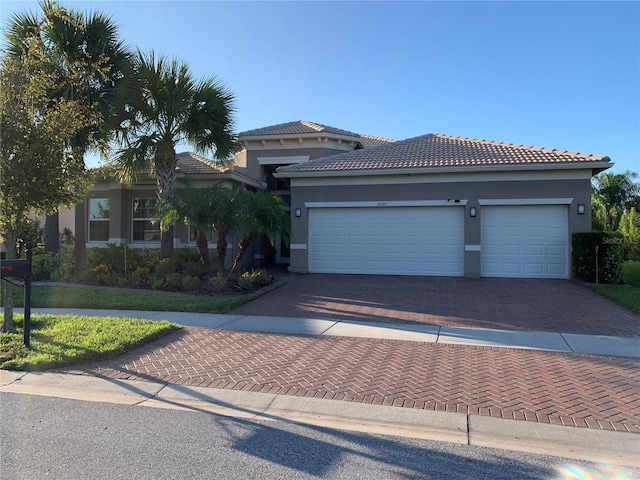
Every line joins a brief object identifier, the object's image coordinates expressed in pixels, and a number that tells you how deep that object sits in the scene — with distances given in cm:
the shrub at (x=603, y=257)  1348
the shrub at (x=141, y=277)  1362
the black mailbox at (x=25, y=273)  689
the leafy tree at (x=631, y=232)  2416
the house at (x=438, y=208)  1500
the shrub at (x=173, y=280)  1318
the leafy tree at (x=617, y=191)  3304
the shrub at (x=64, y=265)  1438
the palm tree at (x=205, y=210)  1250
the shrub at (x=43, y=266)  1466
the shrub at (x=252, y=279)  1287
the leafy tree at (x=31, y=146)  730
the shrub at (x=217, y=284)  1259
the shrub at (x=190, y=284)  1288
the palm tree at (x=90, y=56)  1311
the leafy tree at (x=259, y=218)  1259
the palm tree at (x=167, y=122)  1443
